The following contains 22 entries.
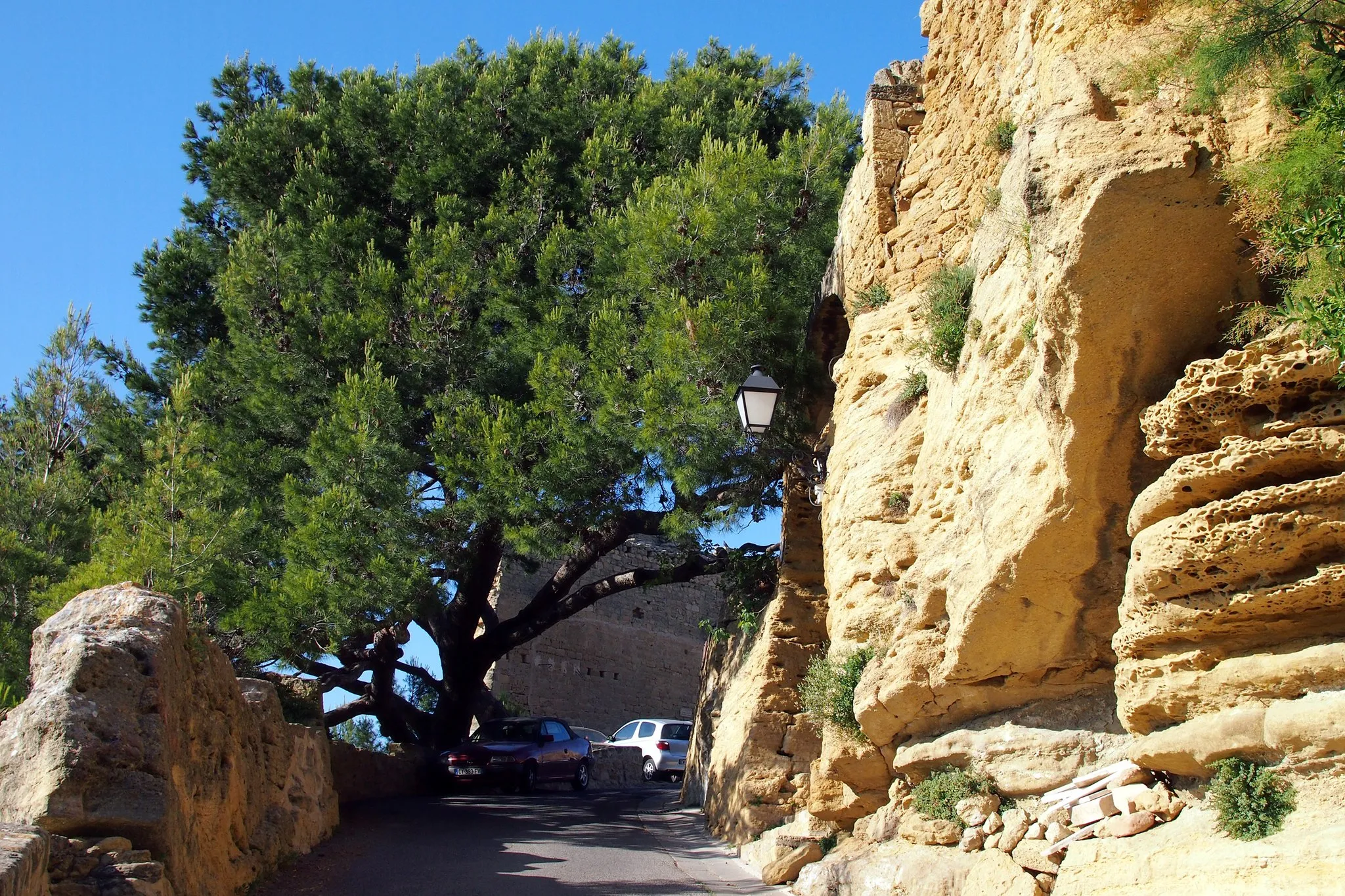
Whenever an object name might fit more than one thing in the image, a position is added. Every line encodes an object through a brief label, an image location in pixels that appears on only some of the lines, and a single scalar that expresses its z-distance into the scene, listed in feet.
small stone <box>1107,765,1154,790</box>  17.65
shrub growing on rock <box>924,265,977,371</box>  24.57
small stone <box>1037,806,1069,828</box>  18.83
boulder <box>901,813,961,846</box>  21.42
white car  72.08
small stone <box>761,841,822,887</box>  26.73
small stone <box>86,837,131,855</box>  17.16
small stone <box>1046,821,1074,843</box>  18.60
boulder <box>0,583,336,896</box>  17.81
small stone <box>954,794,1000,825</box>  20.88
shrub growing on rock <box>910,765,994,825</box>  21.35
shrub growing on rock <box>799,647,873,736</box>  26.40
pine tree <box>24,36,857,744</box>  37.52
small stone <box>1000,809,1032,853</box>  19.71
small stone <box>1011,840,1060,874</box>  18.37
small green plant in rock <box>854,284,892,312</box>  30.35
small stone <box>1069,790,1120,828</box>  17.87
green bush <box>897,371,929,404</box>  26.99
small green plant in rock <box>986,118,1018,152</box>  24.82
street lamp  29.01
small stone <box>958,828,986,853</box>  20.74
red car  50.98
